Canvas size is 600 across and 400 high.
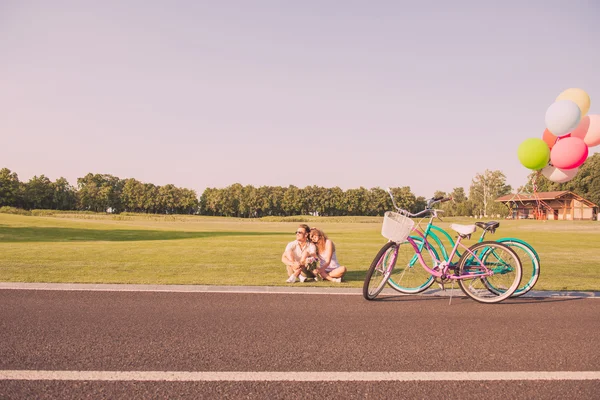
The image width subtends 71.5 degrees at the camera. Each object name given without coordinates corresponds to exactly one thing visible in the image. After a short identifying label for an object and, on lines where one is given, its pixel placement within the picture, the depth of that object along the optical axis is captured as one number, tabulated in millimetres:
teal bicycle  6621
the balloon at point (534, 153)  8547
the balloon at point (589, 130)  8500
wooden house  70731
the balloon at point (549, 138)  8906
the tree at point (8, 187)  105000
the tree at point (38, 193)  117750
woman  8711
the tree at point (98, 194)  131750
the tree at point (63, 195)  124500
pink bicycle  6422
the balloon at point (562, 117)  8258
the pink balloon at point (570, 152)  8273
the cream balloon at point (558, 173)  8797
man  8798
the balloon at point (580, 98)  8797
